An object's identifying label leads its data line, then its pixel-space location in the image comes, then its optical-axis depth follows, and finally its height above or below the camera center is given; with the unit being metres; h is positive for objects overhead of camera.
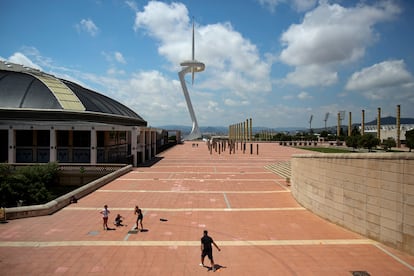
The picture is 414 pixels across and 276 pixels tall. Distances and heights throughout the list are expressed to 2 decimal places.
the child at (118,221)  12.73 -3.73
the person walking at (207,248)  8.85 -3.33
